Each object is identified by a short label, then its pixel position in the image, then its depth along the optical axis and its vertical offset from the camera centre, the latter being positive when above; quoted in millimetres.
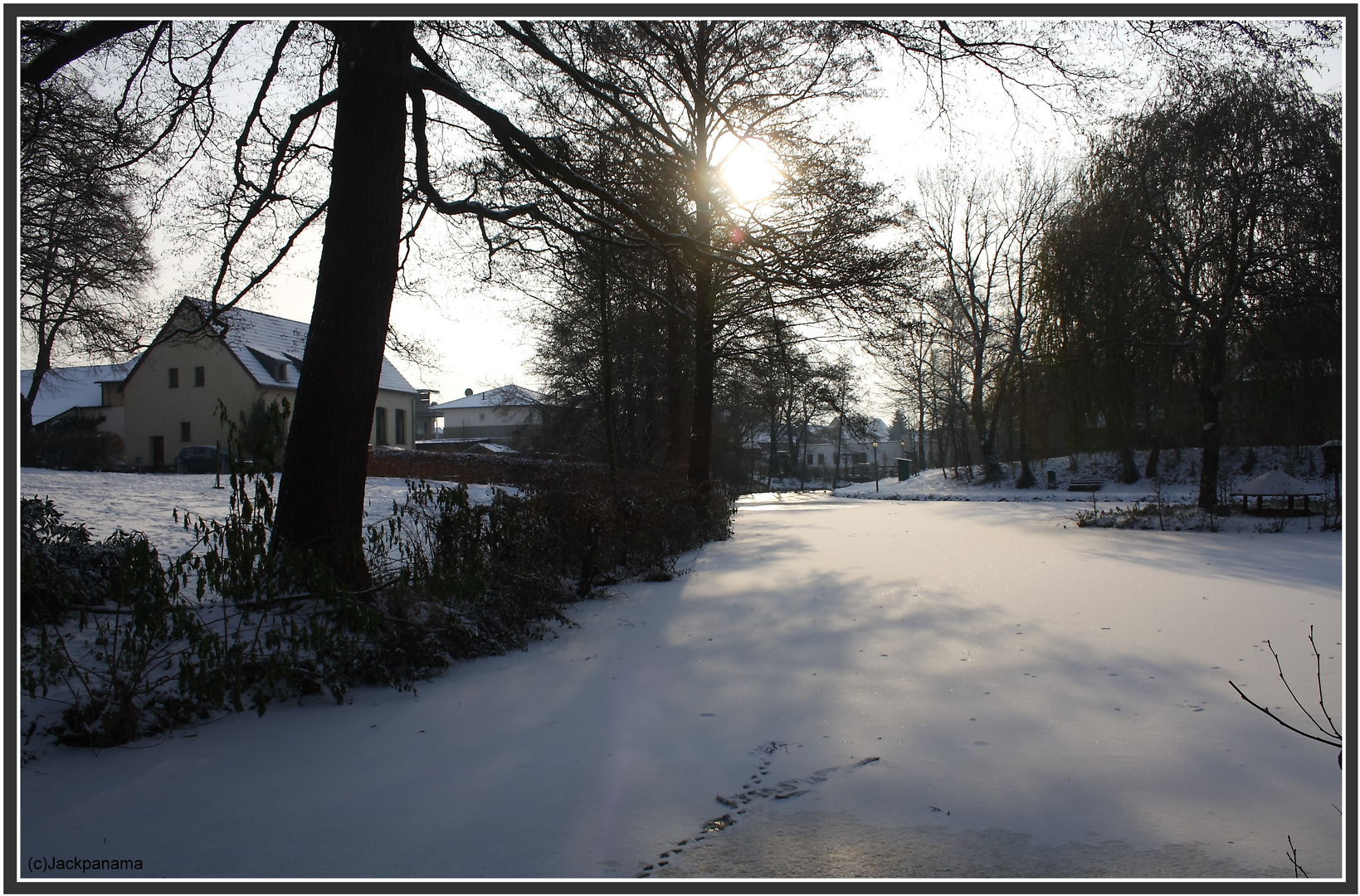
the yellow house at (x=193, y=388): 30297 +2679
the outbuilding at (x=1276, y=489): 12094 -659
